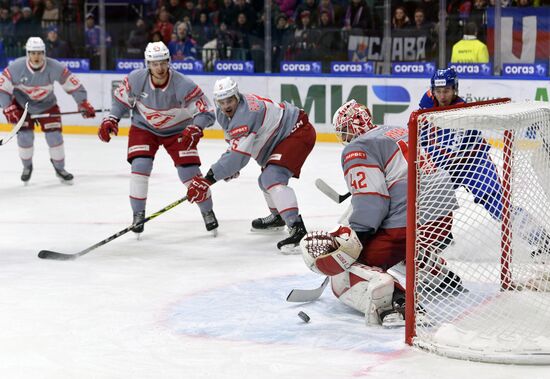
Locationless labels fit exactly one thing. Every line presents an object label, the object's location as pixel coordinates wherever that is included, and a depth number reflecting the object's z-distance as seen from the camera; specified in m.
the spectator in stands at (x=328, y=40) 18.83
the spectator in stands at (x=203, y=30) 20.00
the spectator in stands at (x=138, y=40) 20.70
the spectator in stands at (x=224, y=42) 19.75
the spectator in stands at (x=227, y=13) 19.70
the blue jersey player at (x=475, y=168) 7.30
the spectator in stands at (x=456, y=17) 17.66
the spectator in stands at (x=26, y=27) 21.41
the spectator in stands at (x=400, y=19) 18.02
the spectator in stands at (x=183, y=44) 20.23
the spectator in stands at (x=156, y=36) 20.34
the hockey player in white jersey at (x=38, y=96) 14.71
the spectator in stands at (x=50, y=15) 21.28
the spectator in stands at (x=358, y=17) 18.42
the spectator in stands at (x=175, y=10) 20.55
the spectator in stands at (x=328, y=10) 18.84
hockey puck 7.47
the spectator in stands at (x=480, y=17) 17.47
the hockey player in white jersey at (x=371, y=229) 7.32
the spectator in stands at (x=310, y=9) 19.05
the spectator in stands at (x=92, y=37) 20.73
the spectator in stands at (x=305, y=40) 19.05
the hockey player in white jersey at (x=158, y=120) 10.98
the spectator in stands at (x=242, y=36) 19.56
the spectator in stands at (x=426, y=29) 17.91
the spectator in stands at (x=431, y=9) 17.84
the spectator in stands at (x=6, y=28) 21.58
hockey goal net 6.71
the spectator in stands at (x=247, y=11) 19.52
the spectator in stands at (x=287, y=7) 19.19
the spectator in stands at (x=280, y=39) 19.25
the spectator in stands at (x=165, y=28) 20.52
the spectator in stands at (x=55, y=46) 21.19
